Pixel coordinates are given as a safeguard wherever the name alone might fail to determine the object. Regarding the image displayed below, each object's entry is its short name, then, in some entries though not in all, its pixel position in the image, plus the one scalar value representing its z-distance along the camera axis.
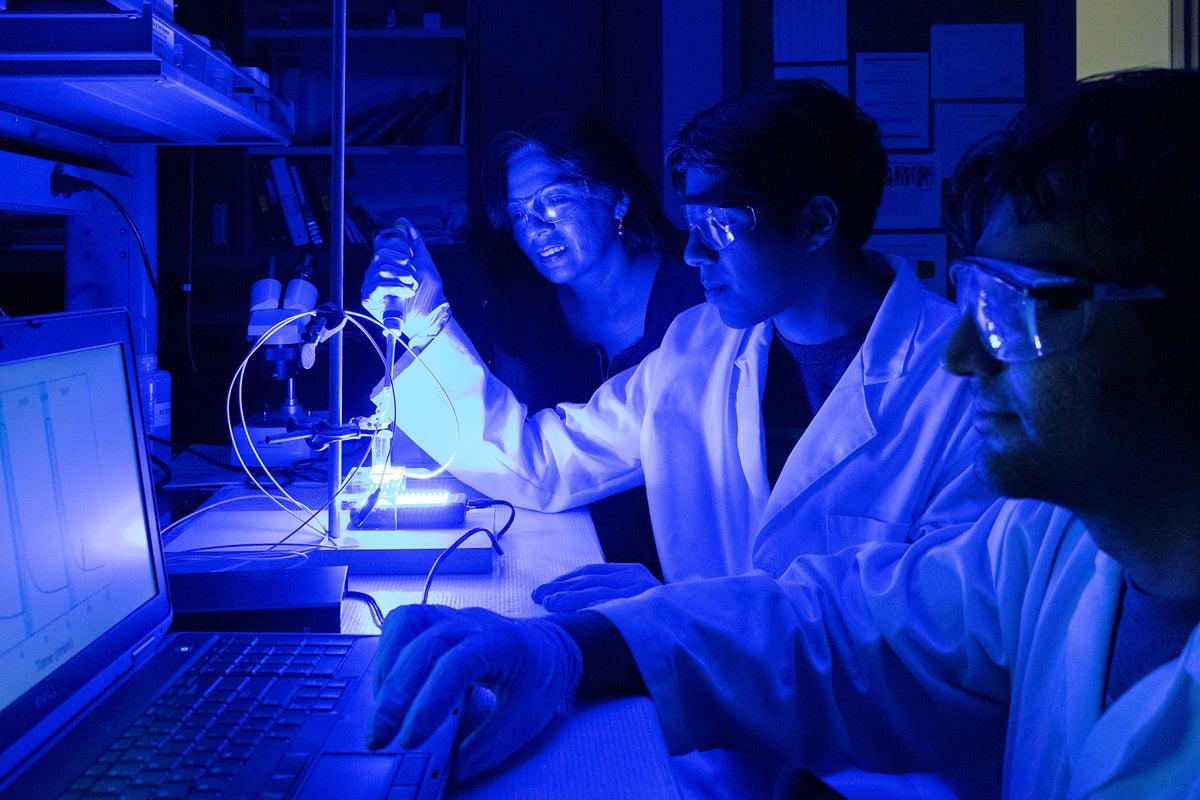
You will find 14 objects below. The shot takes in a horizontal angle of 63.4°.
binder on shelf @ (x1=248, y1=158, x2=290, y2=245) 2.77
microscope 1.78
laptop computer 0.67
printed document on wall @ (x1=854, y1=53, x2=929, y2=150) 2.87
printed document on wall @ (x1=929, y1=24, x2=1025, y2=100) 2.84
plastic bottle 1.99
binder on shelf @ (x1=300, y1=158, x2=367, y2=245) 2.78
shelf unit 2.80
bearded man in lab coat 0.75
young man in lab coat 1.53
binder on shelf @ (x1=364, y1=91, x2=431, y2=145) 2.83
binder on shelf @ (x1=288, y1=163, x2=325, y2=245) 2.77
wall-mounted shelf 1.29
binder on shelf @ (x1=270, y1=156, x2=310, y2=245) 2.76
